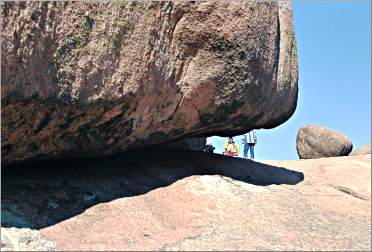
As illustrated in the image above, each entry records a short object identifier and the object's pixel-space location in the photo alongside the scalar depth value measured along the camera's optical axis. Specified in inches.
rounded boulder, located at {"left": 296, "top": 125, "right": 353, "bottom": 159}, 656.4
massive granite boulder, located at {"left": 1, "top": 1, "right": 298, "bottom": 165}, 189.6
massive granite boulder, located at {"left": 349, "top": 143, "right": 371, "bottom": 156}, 723.5
